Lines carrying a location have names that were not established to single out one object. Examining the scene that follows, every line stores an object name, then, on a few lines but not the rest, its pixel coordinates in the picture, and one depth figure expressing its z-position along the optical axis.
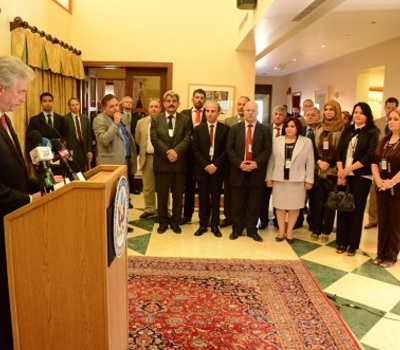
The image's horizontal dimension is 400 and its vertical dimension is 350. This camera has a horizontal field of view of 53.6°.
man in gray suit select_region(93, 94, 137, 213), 4.19
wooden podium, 1.40
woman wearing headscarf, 4.05
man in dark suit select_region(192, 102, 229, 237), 4.22
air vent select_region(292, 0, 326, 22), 4.28
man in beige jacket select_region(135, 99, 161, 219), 4.88
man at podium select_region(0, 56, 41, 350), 1.53
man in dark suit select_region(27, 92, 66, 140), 4.57
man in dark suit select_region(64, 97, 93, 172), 5.24
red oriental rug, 2.33
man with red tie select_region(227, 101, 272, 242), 4.09
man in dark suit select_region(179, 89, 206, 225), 4.59
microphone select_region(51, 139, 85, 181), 1.66
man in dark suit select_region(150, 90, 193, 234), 4.26
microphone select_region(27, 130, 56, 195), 1.54
